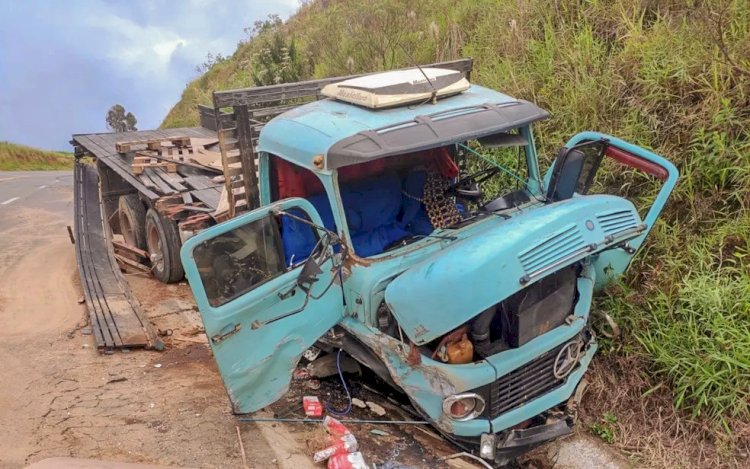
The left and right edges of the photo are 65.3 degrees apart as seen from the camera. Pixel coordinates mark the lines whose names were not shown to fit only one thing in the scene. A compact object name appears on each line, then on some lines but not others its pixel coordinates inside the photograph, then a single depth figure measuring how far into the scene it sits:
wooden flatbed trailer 5.01
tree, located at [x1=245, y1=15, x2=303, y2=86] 13.27
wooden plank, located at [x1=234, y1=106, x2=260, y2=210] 4.98
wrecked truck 3.02
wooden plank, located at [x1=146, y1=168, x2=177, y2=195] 6.58
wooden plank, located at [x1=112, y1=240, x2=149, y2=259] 7.54
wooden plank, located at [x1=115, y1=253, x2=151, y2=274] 7.64
